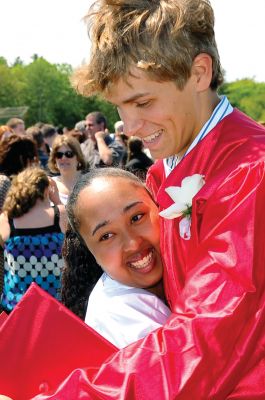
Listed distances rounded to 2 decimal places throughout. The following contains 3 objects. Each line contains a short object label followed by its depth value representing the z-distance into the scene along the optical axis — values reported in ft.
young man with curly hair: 5.69
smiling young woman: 7.32
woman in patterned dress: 17.48
